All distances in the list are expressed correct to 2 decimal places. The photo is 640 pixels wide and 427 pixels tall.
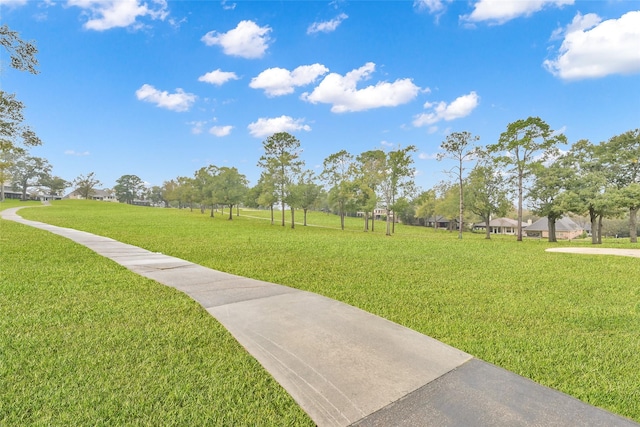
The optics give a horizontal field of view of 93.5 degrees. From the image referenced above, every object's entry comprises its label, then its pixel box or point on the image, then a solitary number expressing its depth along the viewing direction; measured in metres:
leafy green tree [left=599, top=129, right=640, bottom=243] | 21.69
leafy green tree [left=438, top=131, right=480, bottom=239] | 24.80
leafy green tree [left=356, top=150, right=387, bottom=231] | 30.61
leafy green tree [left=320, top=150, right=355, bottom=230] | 33.31
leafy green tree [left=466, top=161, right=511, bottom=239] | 27.44
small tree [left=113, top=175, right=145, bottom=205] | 103.19
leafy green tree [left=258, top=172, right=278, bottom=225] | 31.20
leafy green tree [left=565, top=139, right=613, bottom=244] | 20.62
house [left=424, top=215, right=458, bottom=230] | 71.85
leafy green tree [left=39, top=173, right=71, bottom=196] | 75.88
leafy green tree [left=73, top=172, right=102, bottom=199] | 88.88
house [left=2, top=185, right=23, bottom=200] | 87.37
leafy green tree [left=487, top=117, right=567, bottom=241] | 21.61
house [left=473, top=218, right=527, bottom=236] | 66.56
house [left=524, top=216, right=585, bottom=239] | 58.56
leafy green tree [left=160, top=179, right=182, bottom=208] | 61.14
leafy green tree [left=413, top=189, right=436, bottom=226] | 49.38
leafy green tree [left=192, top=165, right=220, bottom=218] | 39.16
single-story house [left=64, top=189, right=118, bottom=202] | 111.89
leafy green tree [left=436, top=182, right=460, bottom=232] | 38.76
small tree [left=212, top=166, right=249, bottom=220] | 36.38
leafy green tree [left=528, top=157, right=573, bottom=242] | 22.26
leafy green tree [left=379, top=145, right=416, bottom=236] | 28.50
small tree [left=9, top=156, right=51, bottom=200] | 69.46
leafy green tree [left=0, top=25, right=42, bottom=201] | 8.29
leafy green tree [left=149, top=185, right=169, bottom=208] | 110.00
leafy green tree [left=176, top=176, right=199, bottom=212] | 44.53
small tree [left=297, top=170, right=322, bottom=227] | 32.16
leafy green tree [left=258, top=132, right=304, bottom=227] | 30.33
